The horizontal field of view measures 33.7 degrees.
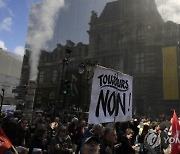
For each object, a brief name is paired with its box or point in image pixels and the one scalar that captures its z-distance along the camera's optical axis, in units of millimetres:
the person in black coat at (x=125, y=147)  5301
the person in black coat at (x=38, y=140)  5660
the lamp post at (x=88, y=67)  14817
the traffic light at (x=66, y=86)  16516
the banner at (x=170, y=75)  27812
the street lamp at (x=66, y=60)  16478
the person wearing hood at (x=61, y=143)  5543
